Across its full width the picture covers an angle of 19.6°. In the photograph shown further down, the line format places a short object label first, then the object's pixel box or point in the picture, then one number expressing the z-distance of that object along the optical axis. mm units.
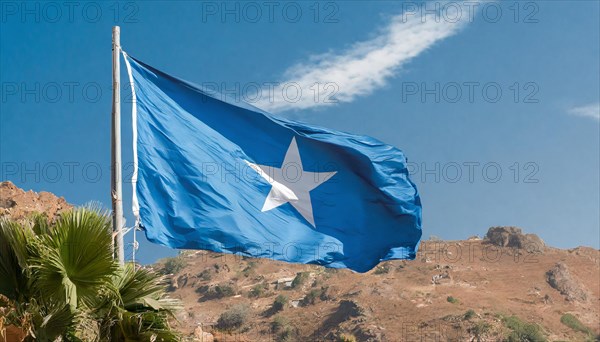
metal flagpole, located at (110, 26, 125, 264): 18687
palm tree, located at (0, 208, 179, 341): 17172
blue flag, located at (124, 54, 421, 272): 22203
